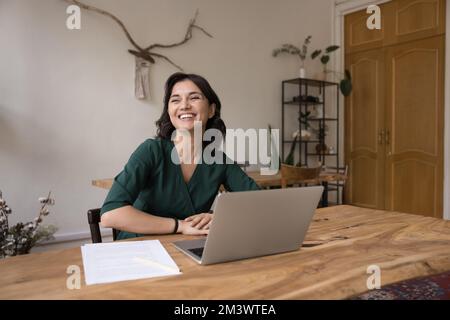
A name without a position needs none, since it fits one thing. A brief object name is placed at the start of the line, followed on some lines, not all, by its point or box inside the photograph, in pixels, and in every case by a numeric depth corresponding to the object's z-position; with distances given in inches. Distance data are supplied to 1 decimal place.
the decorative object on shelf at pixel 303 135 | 163.9
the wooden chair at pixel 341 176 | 132.8
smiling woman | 46.6
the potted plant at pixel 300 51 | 170.4
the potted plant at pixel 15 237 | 87.0
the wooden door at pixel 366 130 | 176.4
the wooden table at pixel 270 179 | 104.9
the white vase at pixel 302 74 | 170.2
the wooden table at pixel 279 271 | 26.7
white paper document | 29.8
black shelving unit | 174.3
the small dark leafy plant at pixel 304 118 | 177.0
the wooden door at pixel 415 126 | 154.9
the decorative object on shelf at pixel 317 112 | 180.7
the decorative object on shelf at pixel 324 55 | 174.1
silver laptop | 31.9
